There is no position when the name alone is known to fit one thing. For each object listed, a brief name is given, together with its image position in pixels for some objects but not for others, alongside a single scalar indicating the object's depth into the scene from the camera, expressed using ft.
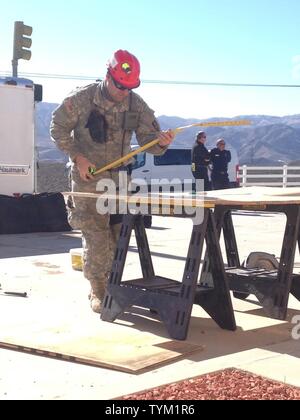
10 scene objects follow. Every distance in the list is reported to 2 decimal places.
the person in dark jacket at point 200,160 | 52.95
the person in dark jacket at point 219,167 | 54.24
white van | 66.28
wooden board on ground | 13.66
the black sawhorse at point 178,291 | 15.75
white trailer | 40.22
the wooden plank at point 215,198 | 15.29
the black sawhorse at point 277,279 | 17.69
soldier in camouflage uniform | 18.52
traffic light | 52.95
